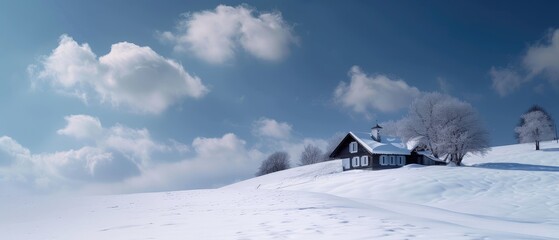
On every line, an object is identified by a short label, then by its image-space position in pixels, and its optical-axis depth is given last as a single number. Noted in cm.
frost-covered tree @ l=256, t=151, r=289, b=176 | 10044
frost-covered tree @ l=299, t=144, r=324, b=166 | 10844
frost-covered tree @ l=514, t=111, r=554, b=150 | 7681
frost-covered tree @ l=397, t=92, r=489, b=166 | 6059
